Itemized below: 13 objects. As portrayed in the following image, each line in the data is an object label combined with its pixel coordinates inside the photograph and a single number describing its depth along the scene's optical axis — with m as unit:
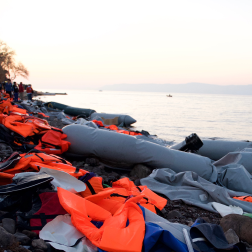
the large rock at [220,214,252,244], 2.73
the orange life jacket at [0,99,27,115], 7.78
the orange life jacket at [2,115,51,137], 5.56
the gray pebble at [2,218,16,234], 2.16
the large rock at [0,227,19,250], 1.85
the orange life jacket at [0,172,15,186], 2.79
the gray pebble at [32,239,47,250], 2.02
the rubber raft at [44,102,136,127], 13.60
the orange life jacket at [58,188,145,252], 2.03
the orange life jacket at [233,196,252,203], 4.02
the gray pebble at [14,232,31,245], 2.05
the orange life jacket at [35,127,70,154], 5.28
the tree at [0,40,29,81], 48.06
